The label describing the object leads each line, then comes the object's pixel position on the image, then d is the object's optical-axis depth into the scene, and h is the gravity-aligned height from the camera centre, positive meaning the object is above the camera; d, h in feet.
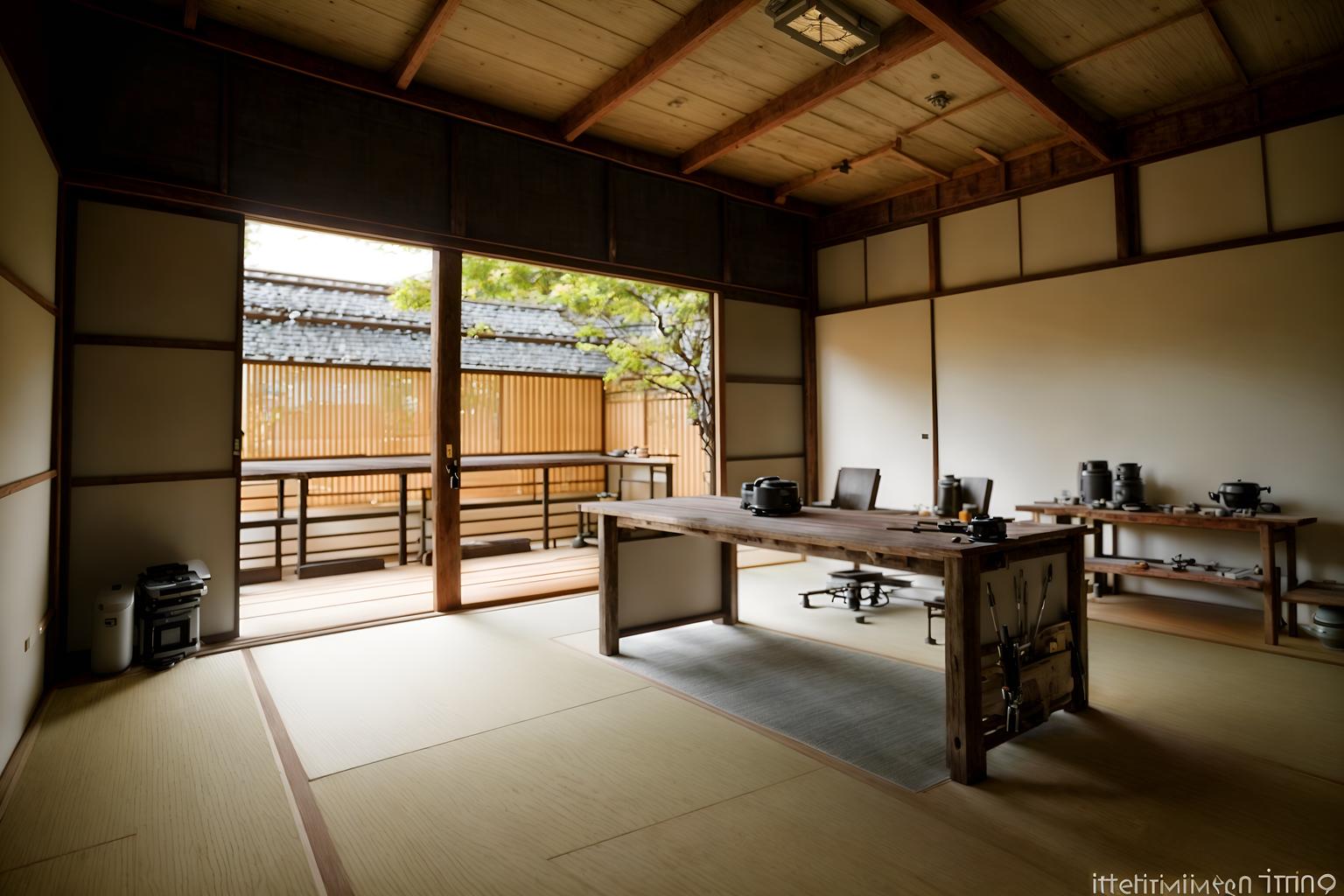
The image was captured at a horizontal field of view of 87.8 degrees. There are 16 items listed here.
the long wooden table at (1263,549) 13.25 -1.68
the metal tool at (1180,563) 15.02 -2.12
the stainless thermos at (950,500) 16.65 -0.80
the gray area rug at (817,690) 8.93 -3.56
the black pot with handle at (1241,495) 14.26 -0.62
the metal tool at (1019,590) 9.20 -1.64
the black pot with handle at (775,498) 11.86 -0.53
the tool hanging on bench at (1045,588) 9.53 -1.69
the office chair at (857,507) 15.97 -0.93
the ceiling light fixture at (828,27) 12.26 +8.05
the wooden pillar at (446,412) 16.06 +1.30
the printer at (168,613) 11.87 -2.49
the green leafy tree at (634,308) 25.84 +6.34
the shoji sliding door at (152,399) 12.09 +1.27
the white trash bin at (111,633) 11.46 -2.70
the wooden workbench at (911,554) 8.11 -1.15
